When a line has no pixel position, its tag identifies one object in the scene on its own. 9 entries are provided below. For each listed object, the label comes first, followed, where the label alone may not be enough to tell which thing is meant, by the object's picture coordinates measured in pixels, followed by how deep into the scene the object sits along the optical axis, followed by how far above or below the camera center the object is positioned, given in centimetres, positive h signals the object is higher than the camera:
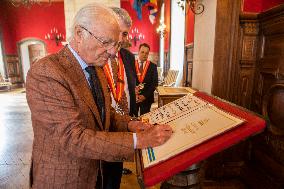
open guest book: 98 -35
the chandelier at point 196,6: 328 +70
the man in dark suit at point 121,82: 199 -29
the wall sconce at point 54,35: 1358 +130
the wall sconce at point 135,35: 1313 +118
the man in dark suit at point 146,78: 399 -39
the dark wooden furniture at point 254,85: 223 -35
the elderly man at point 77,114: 105 -27
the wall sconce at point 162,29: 957 +112
